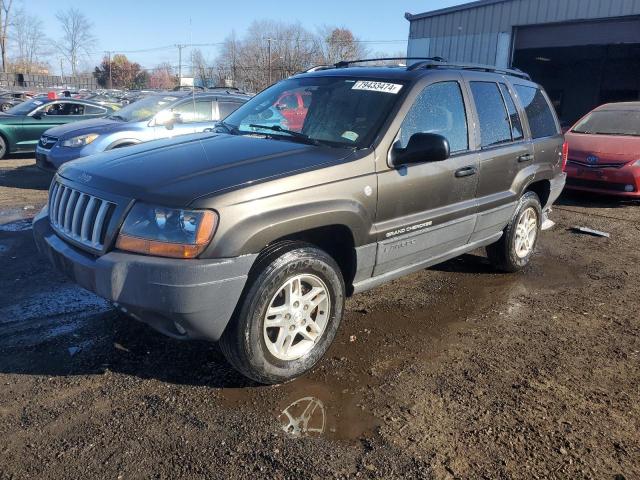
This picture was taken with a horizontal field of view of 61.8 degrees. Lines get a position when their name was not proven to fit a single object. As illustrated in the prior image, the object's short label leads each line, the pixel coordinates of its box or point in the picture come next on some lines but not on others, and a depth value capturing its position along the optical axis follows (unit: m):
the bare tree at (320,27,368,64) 47.22
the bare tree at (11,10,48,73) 62.34
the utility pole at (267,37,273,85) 39.77
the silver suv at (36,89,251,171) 8.78
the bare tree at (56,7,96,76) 70.81
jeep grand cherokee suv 2.78
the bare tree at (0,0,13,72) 55.78
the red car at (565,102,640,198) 8.57
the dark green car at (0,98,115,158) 12.01
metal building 14.38
